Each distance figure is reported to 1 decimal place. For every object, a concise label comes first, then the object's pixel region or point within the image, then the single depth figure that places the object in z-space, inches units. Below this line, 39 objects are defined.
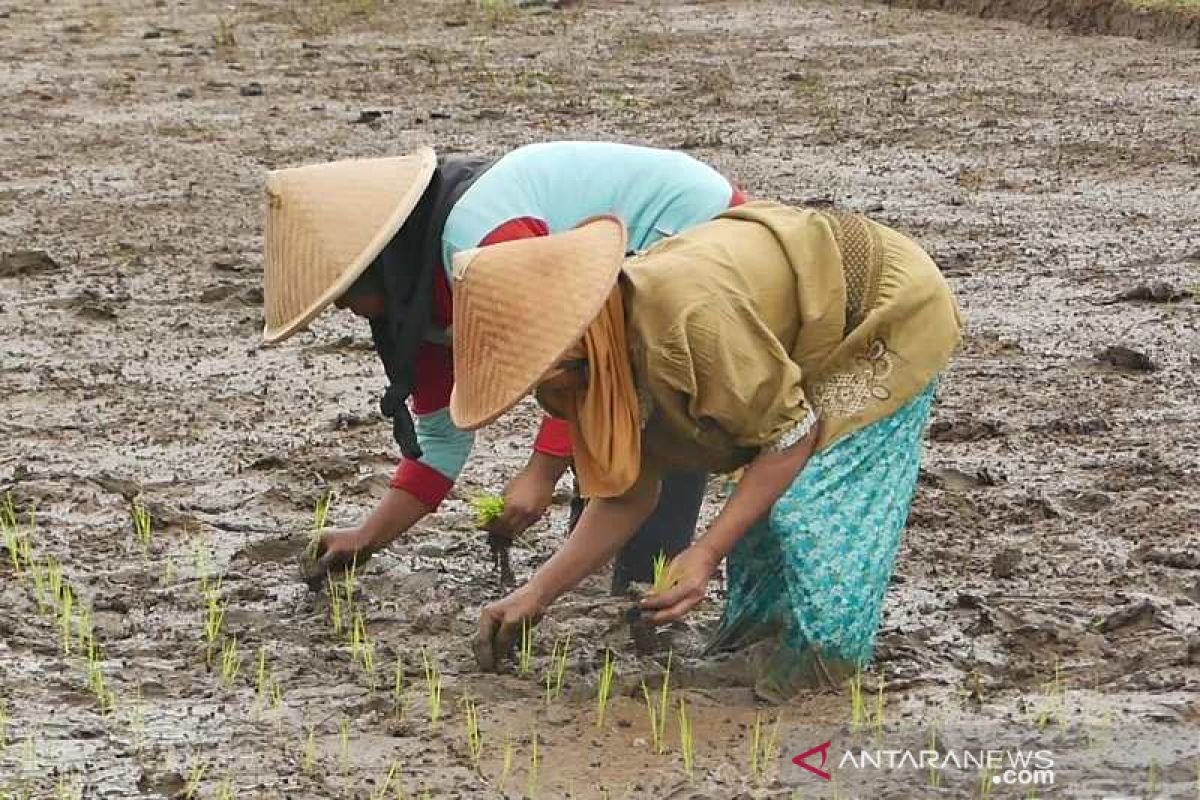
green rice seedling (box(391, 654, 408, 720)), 334.8
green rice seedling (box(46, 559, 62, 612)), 383.6
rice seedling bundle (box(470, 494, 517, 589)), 382.6
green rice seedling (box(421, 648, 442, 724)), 329.4
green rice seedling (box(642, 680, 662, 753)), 315.9
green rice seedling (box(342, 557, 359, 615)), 379.6
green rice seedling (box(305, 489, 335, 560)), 383.6
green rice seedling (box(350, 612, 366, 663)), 357.7
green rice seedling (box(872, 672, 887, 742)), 316.2
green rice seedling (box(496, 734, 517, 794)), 308.2
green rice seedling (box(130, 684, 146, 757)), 327.0
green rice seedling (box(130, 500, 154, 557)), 417.1
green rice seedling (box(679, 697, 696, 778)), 308.2
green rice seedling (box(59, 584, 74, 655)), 367.1
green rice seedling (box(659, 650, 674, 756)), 317.1
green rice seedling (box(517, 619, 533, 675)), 328.2
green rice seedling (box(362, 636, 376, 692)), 349.7
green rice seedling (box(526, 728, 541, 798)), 305.3
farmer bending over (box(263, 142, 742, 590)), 321.1
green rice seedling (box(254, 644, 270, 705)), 340.8
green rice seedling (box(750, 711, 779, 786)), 306.5
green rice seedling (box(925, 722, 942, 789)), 298.5
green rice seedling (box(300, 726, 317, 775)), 314.8
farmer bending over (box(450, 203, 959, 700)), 286.2
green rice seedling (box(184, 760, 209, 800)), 307.0
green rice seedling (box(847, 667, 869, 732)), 318.7
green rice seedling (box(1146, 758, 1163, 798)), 291.6
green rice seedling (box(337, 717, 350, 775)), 316.2
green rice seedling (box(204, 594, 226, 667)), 363.9
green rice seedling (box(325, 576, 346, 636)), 371.9
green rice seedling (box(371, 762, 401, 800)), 303.6
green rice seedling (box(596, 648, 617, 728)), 324.5
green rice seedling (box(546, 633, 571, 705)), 334.3
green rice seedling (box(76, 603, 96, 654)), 366.3
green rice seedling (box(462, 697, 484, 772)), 316.5
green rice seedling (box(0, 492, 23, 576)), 403.5
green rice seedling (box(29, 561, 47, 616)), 383.9
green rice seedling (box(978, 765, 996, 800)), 294.2
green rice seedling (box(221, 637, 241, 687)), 350.6
